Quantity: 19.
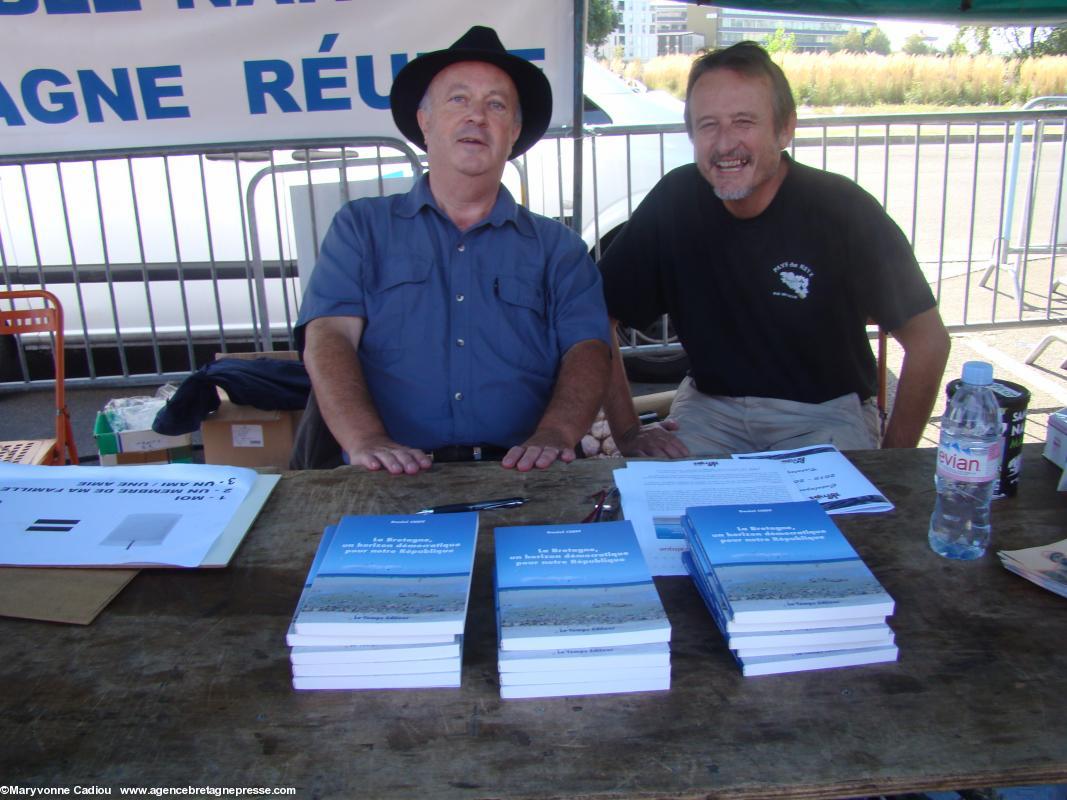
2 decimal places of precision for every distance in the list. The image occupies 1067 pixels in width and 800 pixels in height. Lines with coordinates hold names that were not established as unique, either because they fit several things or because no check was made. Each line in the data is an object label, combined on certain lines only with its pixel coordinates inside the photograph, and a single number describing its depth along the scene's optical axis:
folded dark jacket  3.12
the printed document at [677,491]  1.43
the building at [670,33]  29.84
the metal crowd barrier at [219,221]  4.21
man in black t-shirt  2.46
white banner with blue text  3.44
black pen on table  1.60
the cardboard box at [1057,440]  1.71
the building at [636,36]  23.46
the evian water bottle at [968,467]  1.36
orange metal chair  3.03
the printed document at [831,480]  1.59
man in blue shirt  2.43
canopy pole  3.37
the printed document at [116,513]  1.41
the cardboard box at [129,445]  3.48
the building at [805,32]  33.37
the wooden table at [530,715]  0.94
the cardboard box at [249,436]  3.31
